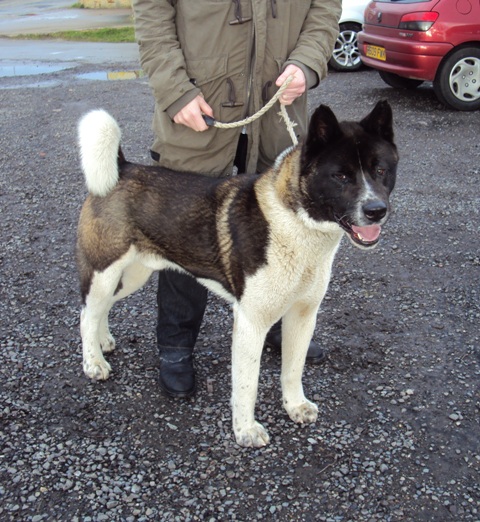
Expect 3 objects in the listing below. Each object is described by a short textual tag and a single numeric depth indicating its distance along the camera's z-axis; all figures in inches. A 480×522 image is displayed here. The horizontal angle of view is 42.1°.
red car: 318.0
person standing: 110.0
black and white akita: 98.9
